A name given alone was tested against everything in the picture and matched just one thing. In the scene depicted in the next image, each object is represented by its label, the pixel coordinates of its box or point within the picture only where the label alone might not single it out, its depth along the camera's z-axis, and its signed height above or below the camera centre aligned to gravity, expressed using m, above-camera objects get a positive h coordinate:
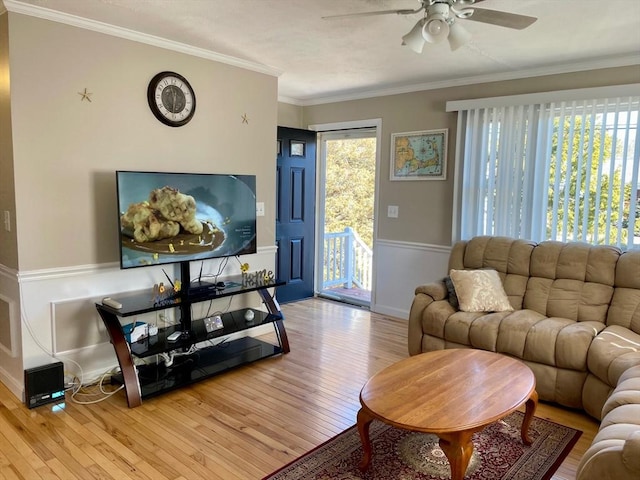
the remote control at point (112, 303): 2.93 -0.70
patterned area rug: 2.23 -1.32
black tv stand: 2.91 -1.01
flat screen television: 3.05 -0.15
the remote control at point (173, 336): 3.18 -0.97
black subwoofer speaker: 2.81 -1.17
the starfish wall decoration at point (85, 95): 3.02 +0.65
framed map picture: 4.54 +0.45
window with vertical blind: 3.54 +0.27
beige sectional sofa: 2.74 -0.81
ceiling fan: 2.13 +0.85
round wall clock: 3.36 +0.73
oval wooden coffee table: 1.91 -0.91
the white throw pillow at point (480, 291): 3.45 -0.68
